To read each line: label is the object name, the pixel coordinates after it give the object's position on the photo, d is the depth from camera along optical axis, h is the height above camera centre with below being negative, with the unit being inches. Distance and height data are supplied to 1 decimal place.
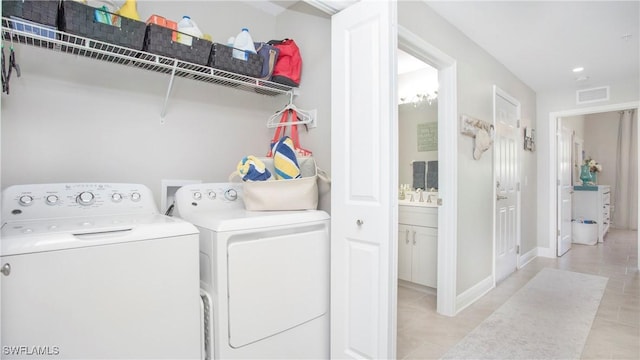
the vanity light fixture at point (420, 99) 132.5 +31.8
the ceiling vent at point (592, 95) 159.8 +39.7
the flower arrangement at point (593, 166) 250.1 +6.7
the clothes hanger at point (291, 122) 80.7 +15.3
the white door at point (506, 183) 131.8 -3.6
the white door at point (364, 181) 59.3 -1.1
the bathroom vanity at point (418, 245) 114.8 -25.3
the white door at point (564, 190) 177.0 -8.7
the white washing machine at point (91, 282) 38.0 -13.7
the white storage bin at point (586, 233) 203.9 -36.9
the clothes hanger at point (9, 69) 53.3 +17.8
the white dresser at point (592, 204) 212.8 -19.8
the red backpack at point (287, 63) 78.9 +27.2
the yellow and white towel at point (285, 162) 69.5 +2.8
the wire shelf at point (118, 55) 50.4 +22.3
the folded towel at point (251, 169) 66.7 +1.3
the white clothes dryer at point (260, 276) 53.5 -18.0
